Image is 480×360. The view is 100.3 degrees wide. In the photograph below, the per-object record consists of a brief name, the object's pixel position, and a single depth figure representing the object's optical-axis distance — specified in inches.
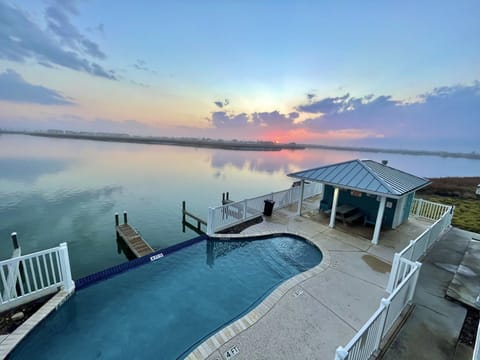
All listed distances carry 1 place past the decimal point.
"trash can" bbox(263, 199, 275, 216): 358.3
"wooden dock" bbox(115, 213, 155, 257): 280.6
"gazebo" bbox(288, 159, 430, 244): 278.7
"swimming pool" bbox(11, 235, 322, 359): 134.9
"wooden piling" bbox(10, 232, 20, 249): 243.4
